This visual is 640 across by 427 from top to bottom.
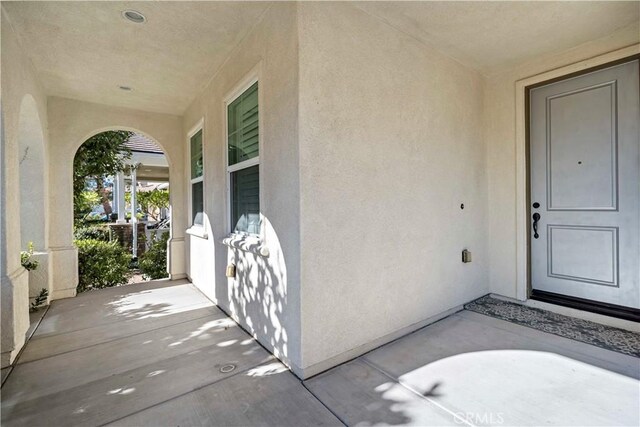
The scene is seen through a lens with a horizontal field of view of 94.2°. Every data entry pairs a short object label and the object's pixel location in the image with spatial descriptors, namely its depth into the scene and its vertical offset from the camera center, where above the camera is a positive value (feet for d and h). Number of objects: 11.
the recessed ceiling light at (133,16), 8.66 +5.92
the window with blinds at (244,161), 10.02 +1.91
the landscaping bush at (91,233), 21.37 -1.27
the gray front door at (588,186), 10.03 +0.85
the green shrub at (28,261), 11.53 -1.74
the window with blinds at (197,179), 15.74 +1.91
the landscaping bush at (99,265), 16.56 -2.84
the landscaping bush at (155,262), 19.97 -3.16
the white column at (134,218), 27.25 -0.29
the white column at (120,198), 31.88 +1.88
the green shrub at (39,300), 12.86 -3.67
